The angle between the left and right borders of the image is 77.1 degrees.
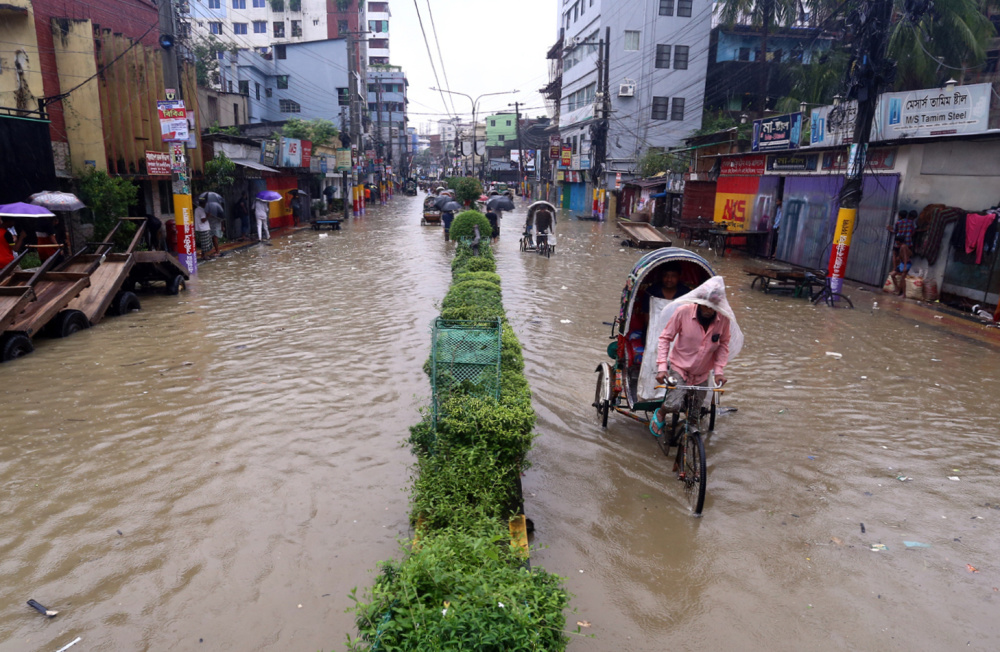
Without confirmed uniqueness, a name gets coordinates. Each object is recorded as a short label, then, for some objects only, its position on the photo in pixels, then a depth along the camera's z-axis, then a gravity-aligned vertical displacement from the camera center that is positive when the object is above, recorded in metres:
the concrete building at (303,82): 51.03 +6.98
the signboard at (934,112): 12.74 +1.63
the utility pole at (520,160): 67.92 +1.87
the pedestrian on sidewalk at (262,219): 25.16 -2.02
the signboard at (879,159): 15.79 +0.69
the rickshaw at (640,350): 6.14 -1.76
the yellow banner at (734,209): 23.91 -1.03
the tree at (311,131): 34.91 +2.12
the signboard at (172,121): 14.44 +0.98
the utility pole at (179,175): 14.12 -0.24
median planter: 2.55 -1.83
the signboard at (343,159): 36.34 +0.61
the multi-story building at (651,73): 40.91 +6.89
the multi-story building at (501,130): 102.15 +7.21
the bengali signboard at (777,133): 19.72 +1.63
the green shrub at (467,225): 17.75 -1.41
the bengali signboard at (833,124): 16.77 +1.65
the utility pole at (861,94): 13.14 +1.97
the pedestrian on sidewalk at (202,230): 19.94 -2.01
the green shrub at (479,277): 10.00 -1.62
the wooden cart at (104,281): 10.76 -2.08
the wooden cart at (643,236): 24.55 -2.24
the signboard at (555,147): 51.05 +2.31
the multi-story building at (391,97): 80.38 +9.60
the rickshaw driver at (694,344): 5.38 -1.38
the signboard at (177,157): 14.94 +0.18
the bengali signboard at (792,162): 19.47 +0.68
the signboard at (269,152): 26.92 +0.64
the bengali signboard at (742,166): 23.02 +0.60
